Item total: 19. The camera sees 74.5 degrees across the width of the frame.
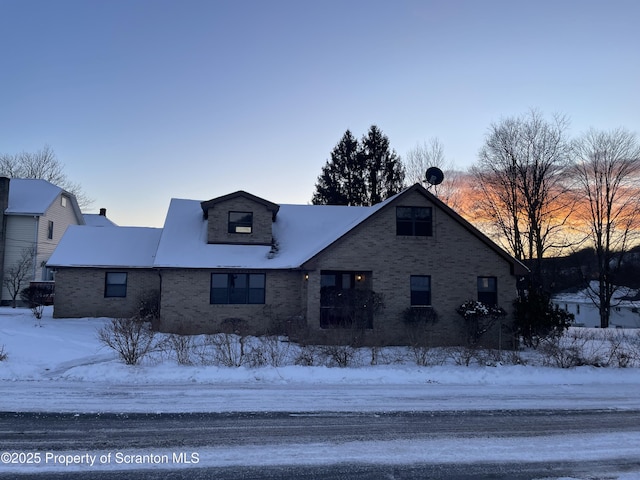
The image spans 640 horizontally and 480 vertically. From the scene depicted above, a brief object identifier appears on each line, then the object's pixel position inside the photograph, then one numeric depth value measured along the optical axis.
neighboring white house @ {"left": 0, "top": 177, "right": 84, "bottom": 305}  31.09
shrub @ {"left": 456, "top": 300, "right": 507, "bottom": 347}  18.45
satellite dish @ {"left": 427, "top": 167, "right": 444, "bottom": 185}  24.06
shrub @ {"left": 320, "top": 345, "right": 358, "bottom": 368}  12.13
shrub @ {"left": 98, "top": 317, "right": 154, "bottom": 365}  11.55
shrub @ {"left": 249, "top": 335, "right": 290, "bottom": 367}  11.85
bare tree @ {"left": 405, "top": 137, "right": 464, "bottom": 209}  37.47
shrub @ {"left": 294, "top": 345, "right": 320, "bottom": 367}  11.99
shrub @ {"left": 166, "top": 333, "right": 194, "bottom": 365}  11.74
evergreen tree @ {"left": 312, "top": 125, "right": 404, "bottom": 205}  47.19
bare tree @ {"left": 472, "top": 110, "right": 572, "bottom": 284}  32.88
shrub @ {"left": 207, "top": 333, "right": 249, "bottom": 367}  11.71
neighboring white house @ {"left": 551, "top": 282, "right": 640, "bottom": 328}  42.50
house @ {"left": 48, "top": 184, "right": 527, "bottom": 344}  18.92
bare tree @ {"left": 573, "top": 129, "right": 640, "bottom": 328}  34.09
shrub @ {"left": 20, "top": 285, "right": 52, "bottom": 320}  23.54
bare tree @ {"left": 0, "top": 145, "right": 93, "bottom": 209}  46.34
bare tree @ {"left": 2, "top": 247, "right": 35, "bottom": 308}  30.16
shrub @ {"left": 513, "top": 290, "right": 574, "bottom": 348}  17.11
